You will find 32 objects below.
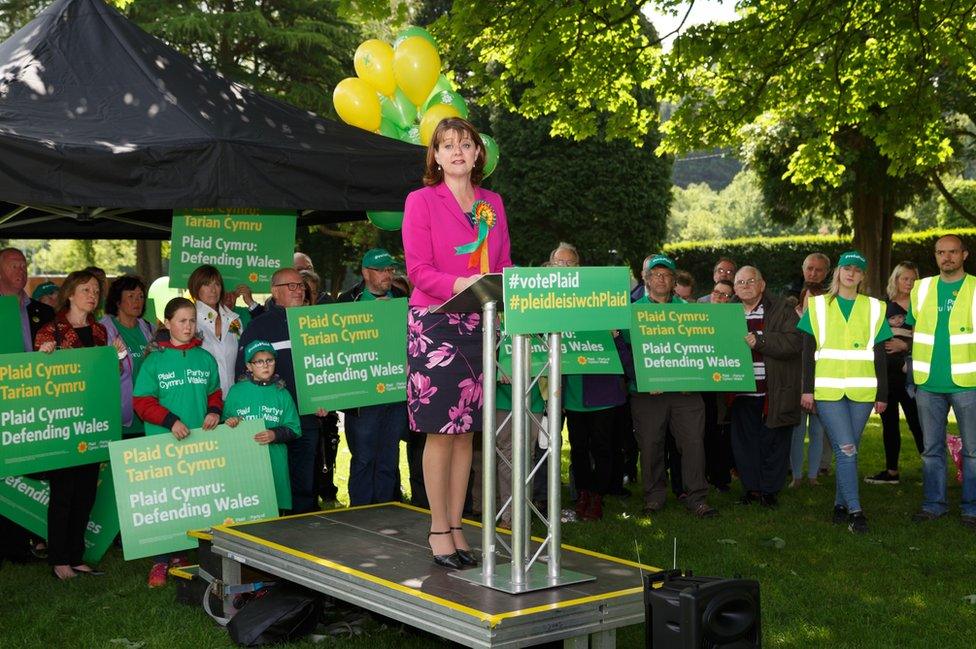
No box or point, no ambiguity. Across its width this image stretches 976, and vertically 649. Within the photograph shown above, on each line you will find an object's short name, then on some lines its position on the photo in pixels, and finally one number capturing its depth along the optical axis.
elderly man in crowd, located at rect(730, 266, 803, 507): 9.06
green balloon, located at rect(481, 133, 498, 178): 8.28
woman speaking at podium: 4.89
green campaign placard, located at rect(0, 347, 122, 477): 6.78
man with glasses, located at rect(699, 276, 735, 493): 9.76
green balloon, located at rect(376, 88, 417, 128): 8.77
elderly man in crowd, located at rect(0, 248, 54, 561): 7.69
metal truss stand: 4.62
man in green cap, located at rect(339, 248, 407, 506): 8.13
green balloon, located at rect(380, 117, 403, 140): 8.77
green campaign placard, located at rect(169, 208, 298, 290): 8.01
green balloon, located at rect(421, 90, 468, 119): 8.77
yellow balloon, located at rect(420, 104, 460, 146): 8.46
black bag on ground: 5.63
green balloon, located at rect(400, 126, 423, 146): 8.64
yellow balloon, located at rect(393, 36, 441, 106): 8.57
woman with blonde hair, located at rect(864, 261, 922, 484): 9.91
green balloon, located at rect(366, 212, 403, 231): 8.31
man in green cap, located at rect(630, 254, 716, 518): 8.98
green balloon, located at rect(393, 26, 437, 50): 8.80
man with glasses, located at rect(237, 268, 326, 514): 7.89
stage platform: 4.47
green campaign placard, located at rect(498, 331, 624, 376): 8.43
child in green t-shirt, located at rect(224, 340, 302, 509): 7.28
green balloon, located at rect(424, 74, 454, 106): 8.87
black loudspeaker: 4.19
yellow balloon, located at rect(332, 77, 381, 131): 8.61
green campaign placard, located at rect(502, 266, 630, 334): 4.39
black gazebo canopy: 6.08
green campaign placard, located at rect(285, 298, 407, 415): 7.60
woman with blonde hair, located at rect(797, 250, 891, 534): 8.25
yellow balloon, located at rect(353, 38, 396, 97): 8.64
